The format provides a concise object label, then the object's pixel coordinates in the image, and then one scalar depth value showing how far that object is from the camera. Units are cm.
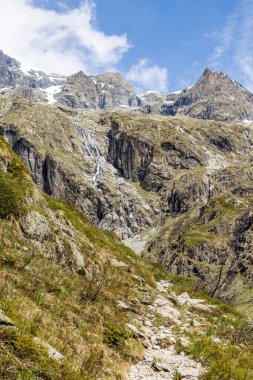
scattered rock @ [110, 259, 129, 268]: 3318
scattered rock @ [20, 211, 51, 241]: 2384
